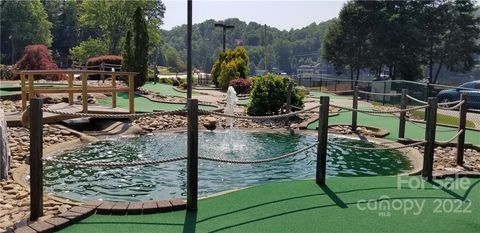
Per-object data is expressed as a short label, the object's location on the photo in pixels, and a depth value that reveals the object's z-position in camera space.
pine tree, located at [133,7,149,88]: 19.39
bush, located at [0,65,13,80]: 25.55
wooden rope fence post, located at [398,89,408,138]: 9.65
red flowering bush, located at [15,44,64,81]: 23.86
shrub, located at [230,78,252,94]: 22.69
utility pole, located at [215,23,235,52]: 31.81
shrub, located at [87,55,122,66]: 25.58
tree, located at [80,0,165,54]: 43.16
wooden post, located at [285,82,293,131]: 12.30
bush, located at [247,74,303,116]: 13.04
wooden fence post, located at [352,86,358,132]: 10.92
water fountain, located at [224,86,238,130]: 13.16
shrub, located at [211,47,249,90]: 25.11
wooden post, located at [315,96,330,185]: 5.34
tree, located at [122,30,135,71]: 19.56
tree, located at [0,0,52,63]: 50.41
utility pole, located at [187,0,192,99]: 13.96
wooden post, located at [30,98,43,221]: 3.98
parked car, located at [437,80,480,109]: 17.59
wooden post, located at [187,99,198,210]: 4.36
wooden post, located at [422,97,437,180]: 5.69
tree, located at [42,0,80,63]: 65.44
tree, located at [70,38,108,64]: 45.59
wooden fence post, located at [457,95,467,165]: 6.68
